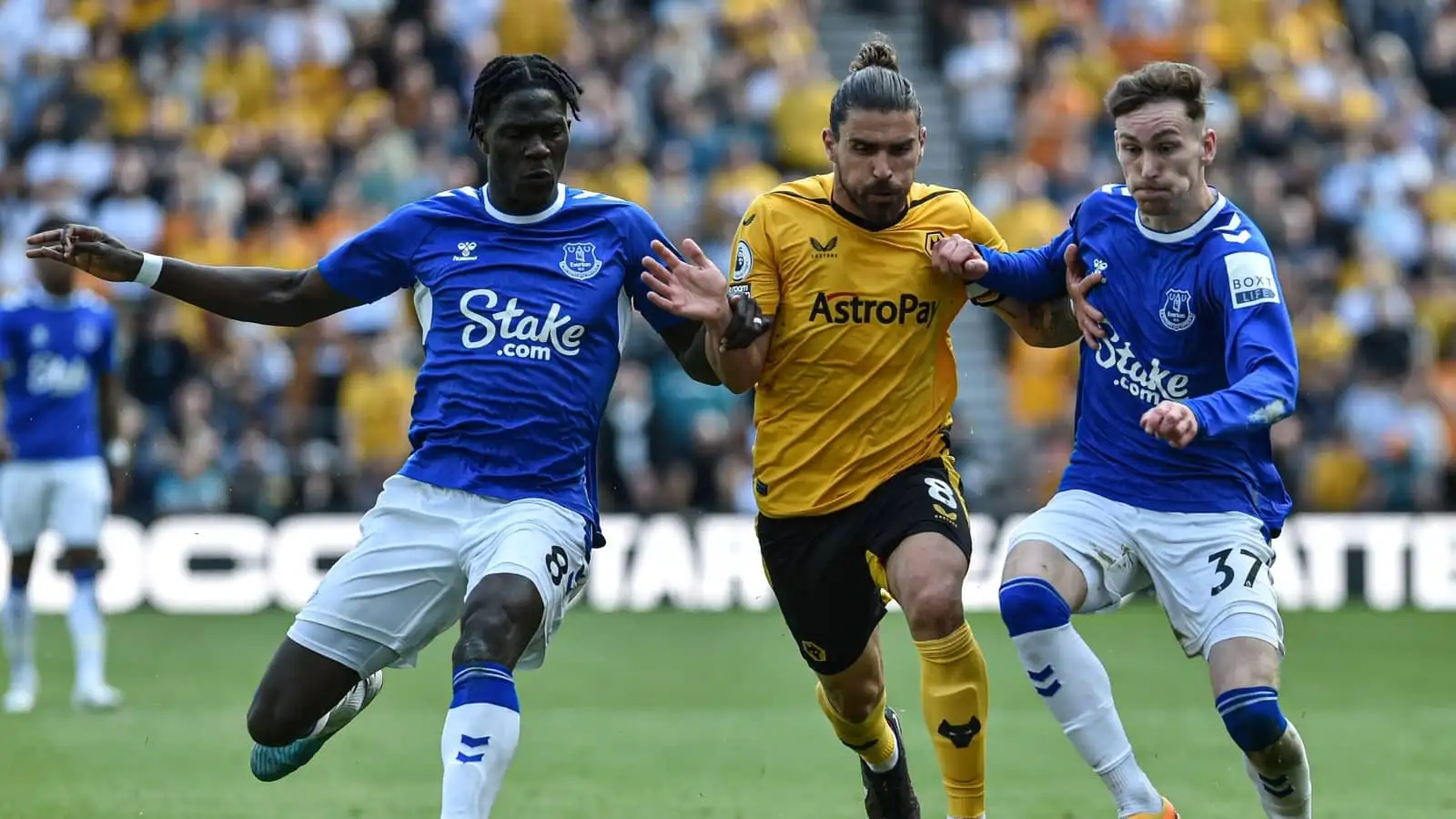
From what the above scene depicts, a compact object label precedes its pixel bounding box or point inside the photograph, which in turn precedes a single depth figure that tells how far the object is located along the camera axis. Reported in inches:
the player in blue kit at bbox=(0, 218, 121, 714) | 1070.4
